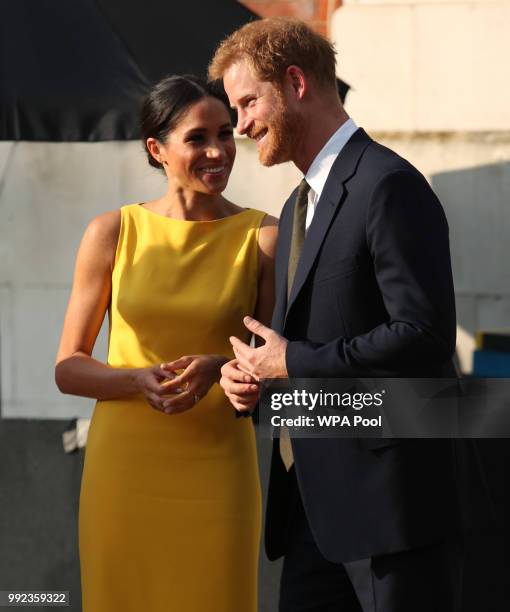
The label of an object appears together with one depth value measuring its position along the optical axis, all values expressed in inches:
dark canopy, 361.4
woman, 276.5
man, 200.1
